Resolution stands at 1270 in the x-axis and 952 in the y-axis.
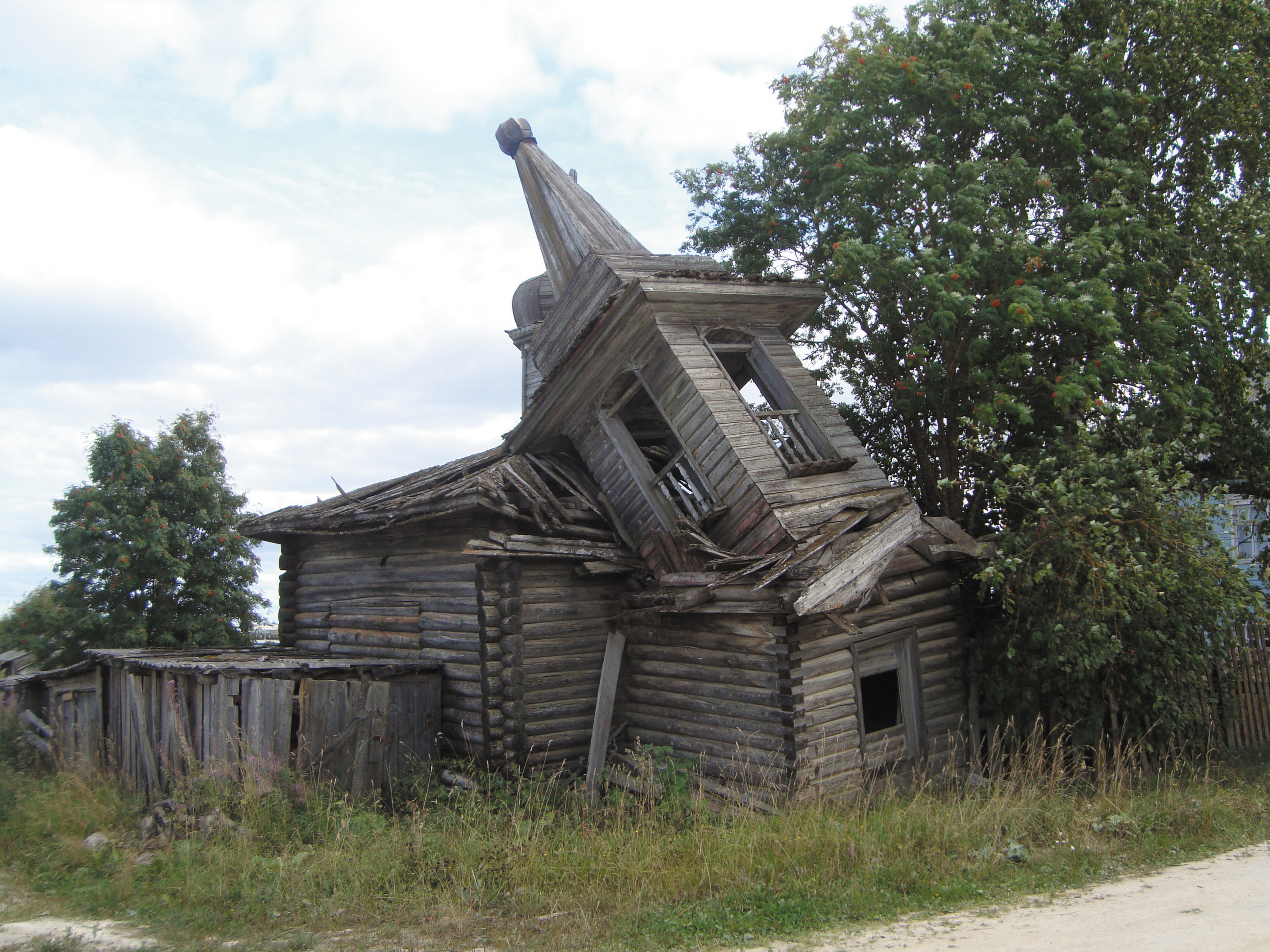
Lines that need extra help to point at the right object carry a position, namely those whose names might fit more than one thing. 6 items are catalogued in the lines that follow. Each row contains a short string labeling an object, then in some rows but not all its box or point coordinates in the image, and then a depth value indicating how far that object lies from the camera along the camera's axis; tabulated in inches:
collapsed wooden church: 367.9
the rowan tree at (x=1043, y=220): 455.5
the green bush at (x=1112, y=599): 374.0
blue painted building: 418.0
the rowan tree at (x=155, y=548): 803.4
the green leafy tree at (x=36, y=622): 800.3
